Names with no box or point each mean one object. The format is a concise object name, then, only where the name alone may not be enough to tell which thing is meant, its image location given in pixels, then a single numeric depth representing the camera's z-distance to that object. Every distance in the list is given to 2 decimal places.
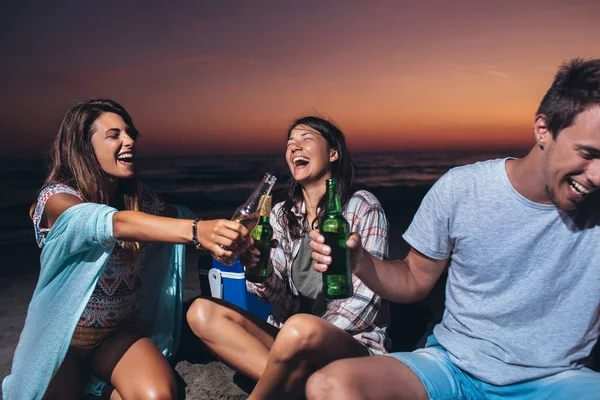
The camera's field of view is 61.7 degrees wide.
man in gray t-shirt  1.91
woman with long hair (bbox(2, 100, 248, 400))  2.60
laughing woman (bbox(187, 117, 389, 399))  2.40
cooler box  3.70
